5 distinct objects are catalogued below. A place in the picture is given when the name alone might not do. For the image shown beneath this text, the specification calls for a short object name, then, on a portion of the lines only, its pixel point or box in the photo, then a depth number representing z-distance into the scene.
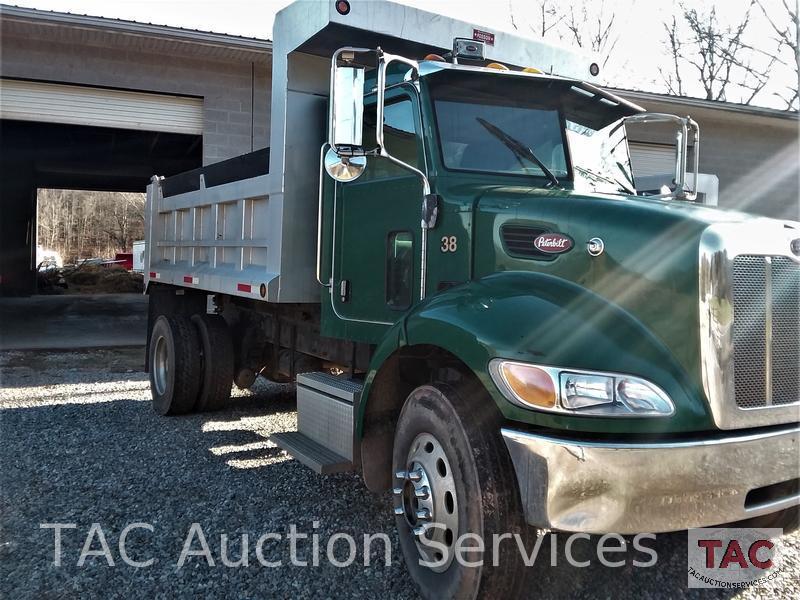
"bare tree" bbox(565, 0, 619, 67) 27.38
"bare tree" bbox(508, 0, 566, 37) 26.57
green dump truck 2.61
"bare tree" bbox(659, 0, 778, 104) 26.75
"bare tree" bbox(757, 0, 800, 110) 24.89
